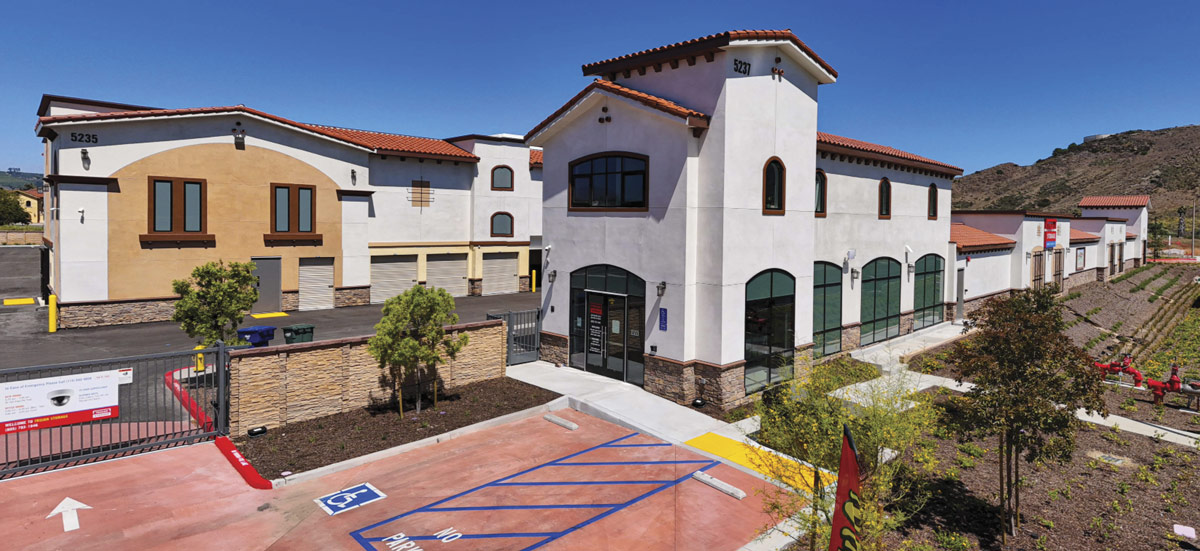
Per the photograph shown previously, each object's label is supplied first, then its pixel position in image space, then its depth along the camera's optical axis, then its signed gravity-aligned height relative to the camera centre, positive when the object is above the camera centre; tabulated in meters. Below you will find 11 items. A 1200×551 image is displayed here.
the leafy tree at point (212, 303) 16.84 -1.21
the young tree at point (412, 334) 15.02 -1.75
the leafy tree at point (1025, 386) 9.90 -1.87
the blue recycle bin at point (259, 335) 18.22 -2.18
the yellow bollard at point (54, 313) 24.48 -2.24
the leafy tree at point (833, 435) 8.34 -2.40
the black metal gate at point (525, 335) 21.16 -2.48
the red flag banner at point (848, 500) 6.33 -2.31
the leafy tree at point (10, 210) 87.50 +6.22
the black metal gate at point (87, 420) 12.04 -3.43
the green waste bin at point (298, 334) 18.91 -2.23
